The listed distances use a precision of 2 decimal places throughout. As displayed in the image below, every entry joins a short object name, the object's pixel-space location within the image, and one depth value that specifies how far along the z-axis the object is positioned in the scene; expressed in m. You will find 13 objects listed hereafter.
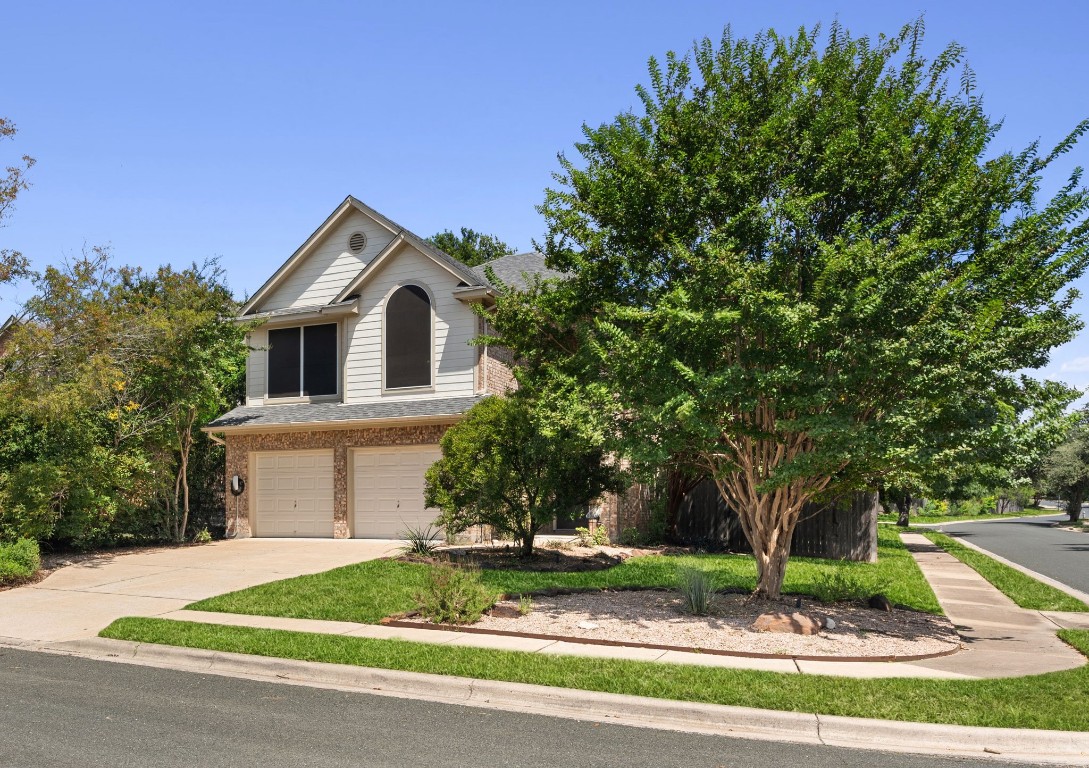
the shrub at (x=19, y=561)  13.88
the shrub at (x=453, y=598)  10.37
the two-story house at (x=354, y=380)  20.41
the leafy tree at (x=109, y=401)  16.20
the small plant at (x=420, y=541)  16.98
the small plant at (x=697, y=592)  10.88
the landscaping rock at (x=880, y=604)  11.59
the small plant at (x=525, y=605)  10.91
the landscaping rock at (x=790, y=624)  9.78
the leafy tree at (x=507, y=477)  15.59
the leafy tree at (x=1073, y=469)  48.72
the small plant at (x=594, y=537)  19.08
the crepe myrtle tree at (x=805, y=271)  9.49
